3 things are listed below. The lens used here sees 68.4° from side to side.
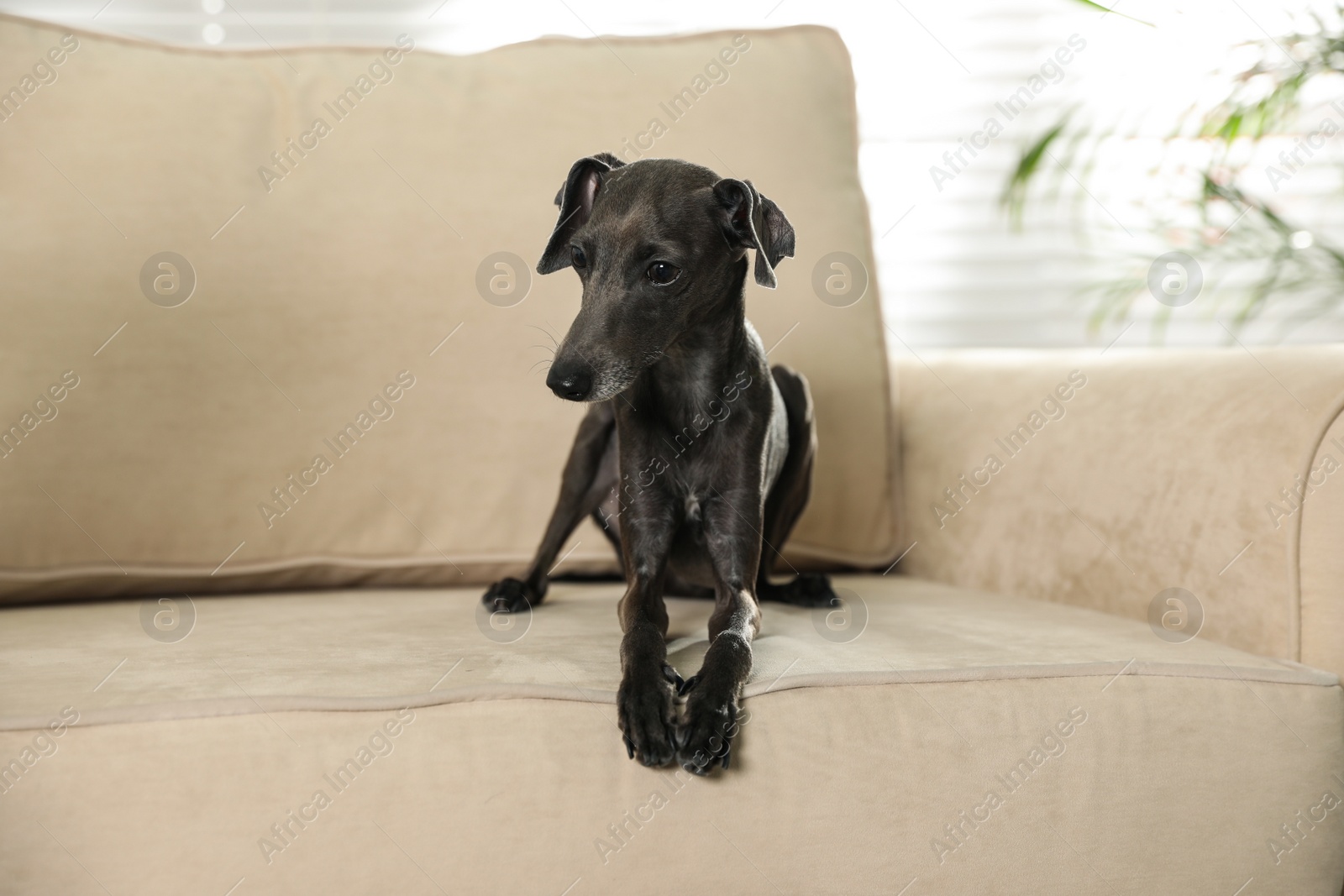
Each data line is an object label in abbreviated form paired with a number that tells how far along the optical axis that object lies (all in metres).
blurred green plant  2.39
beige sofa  1.02
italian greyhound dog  1.22
